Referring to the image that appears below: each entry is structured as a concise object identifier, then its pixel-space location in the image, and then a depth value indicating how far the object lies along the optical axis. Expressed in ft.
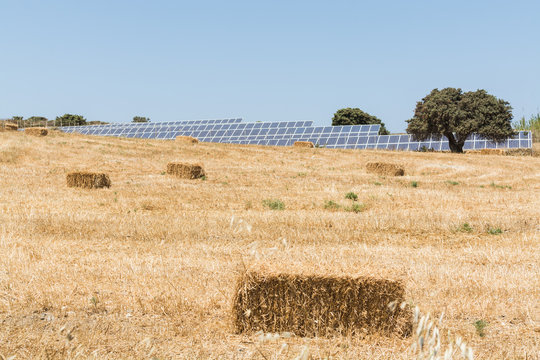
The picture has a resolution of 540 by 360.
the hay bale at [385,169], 105.60
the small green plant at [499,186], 87.66
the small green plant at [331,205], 60.28
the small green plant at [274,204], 59.52
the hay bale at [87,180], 77.30
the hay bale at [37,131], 151.33
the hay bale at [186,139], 165.21
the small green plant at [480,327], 21.07
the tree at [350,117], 355.77
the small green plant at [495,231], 44.92
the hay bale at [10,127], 174.68
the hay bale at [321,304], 21.27
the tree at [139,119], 438.89
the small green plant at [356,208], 59.00
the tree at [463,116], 194.70
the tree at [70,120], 366.86
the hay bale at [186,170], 92.94
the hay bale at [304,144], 175.73
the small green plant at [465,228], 46.42
